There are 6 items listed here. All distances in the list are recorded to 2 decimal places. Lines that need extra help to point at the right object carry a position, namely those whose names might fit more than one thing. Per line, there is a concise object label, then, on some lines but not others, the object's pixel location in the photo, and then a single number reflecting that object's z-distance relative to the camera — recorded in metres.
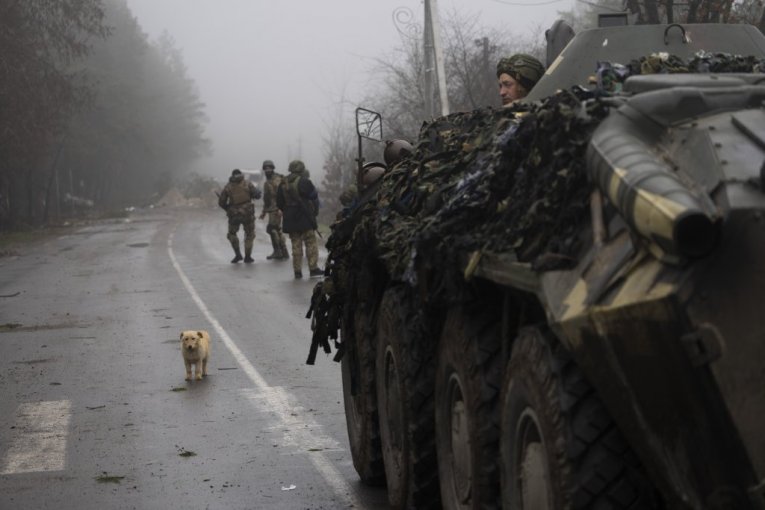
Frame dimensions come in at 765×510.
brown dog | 12.96
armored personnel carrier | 3.76
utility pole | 27.81
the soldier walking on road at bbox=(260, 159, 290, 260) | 29.36
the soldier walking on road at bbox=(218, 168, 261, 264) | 28.97
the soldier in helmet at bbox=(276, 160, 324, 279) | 24.80
